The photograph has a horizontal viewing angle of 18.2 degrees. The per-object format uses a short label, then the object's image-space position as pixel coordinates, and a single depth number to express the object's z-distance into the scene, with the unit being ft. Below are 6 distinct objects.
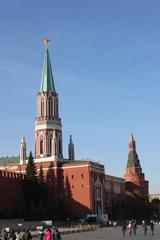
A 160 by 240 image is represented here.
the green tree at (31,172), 239.91
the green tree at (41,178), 243.19
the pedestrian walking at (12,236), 87.46
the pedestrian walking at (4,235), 93.24
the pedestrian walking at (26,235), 82.07
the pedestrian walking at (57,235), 85.25
